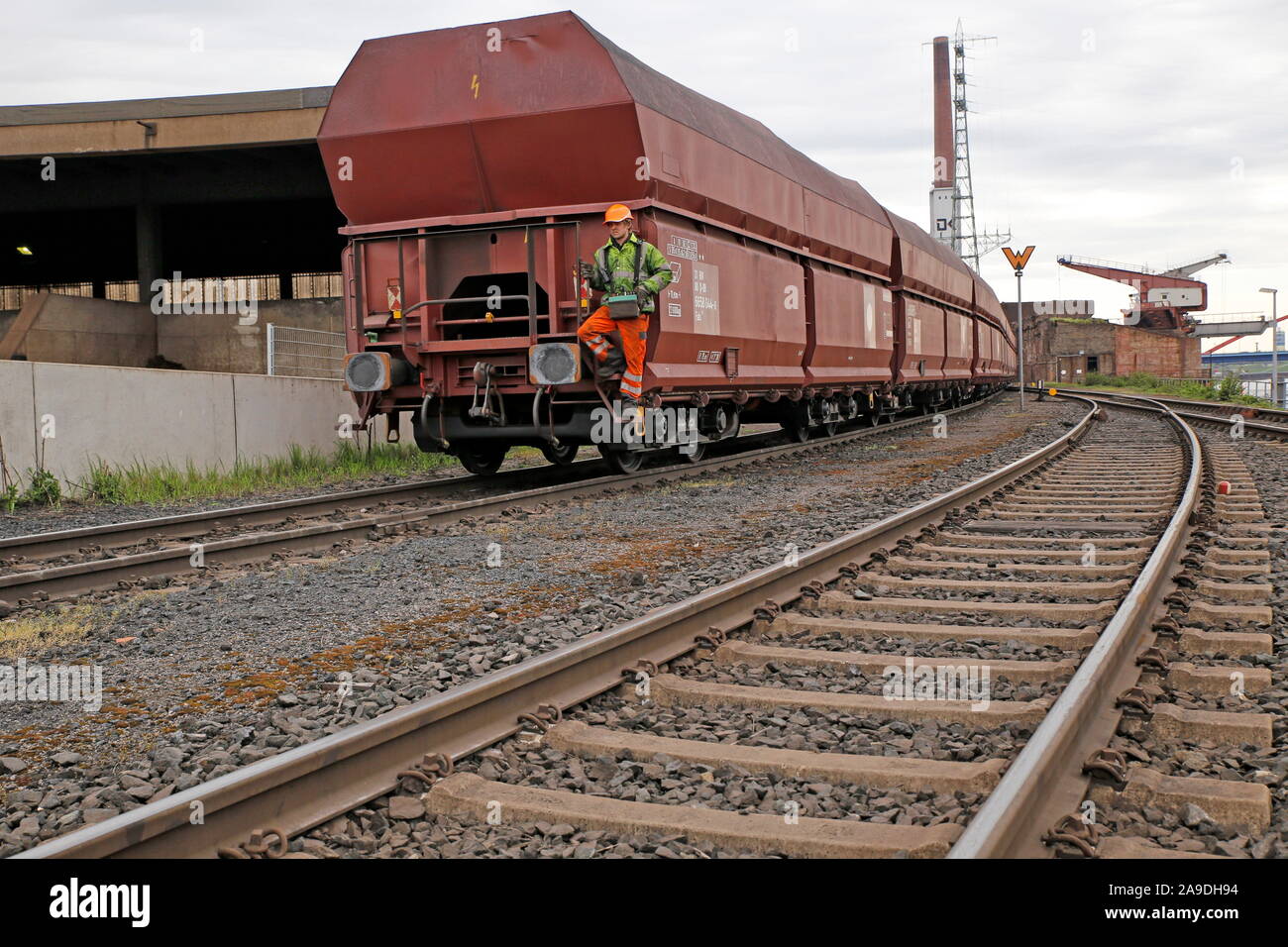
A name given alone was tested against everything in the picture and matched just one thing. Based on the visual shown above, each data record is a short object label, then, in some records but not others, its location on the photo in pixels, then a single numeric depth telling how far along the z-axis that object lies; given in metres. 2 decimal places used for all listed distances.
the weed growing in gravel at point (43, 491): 9.88
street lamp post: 40.20
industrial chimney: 60.94
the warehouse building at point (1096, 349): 69.69
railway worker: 9.49
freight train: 9.76
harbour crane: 76.25
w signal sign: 20.86
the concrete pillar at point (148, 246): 25.16
